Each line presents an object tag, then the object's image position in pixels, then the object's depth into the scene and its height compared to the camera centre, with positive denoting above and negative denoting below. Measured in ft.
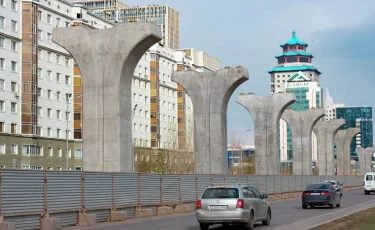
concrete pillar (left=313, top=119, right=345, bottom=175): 350.02 +9.97
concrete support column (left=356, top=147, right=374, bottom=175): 509.76 +3.30
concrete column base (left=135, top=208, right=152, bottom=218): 106.22 -6.85
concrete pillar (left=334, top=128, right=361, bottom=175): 408.05 +9.08
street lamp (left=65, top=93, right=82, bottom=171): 283.22 +26.08
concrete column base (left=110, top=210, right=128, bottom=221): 97.71 -6.65
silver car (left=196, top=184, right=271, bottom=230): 80.18 -4.62
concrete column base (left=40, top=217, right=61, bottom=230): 80.07 -6.18
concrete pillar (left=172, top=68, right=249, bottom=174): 167.12 +11.58
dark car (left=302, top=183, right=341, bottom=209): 130.31 -5.72
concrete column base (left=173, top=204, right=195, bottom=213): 121.08 -7.15
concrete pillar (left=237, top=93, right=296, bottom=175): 225.97 +11.13
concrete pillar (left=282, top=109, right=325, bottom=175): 286.25 +10.98
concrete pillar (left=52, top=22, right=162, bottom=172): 114.21 +13.01
